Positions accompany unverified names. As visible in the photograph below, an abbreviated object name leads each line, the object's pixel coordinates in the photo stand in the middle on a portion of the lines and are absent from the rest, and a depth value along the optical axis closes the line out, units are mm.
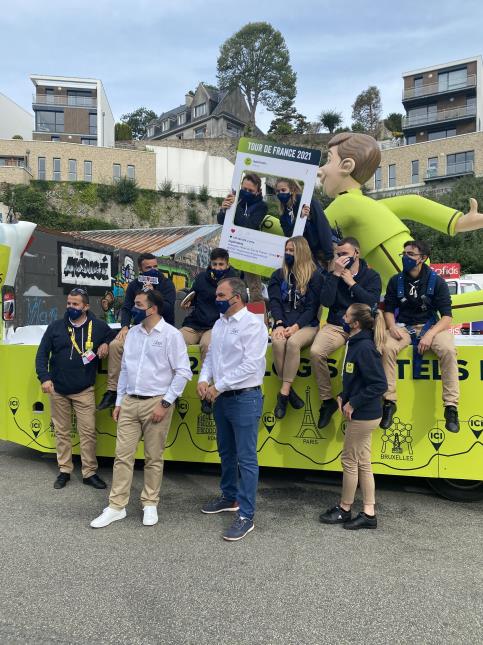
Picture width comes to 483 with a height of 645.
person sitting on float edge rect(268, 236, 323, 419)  4551
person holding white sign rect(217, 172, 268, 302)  4914
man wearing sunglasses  5051
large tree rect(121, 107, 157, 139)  86250
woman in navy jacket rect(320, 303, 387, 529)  3934
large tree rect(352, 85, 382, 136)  62125
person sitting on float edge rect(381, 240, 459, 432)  4242
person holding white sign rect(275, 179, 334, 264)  4852
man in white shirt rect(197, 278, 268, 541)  4001
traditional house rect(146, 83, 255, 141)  66688
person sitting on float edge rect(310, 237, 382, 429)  4371
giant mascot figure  5121
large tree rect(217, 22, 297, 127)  63594
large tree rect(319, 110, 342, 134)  59438
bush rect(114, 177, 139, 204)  48219
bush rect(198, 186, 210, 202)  50434
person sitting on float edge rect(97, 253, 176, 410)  5043
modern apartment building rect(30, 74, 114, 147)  63344
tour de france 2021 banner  4809
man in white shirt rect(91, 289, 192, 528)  4242
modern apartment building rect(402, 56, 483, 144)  50719
